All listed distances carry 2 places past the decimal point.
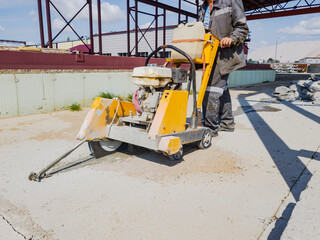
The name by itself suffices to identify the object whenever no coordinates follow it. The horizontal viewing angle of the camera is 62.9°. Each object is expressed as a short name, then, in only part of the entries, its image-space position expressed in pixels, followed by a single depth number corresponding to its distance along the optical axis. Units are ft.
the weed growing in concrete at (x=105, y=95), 23.24
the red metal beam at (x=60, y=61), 17.46
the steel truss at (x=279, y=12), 53.47
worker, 12.27
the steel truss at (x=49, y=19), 24.47
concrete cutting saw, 9.17
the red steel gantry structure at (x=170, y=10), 25.70
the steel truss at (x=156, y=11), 40.35
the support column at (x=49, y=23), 24.89
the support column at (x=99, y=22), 30.27
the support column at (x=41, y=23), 23.68
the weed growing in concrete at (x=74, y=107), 20.77
